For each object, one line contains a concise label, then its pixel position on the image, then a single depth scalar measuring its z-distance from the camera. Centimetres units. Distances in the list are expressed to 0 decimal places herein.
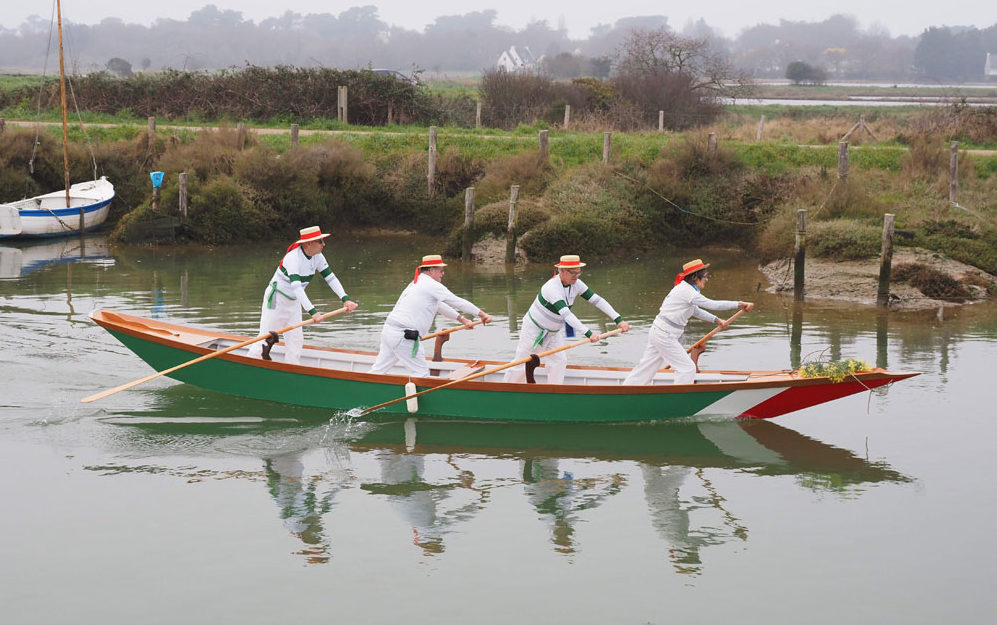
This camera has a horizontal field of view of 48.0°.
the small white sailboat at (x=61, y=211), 2805
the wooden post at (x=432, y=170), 3037
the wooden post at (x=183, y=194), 2788
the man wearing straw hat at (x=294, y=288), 1409
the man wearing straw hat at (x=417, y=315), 1367
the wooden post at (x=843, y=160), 2669
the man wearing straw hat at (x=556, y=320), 1338
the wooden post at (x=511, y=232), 2592
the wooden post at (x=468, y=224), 2628
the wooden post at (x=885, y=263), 2105
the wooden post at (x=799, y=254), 2214
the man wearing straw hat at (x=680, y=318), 1332
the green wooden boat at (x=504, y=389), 1345
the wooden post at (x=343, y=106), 3706
